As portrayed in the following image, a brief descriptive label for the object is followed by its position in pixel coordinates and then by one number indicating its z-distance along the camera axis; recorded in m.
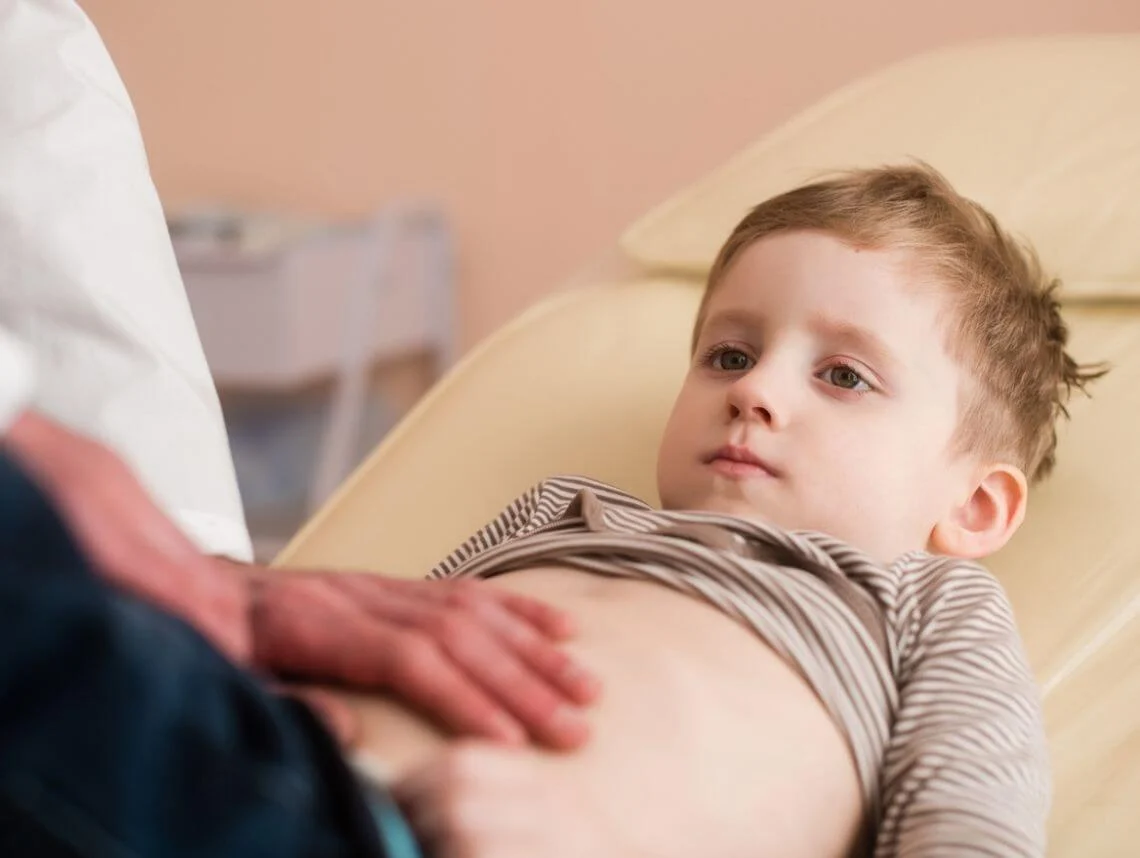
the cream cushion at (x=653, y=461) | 1.14
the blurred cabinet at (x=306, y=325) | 2.28
